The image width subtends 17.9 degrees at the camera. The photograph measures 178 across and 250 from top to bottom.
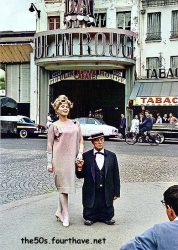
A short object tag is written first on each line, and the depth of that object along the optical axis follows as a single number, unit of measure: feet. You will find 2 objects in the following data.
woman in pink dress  13.83
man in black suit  14.42
